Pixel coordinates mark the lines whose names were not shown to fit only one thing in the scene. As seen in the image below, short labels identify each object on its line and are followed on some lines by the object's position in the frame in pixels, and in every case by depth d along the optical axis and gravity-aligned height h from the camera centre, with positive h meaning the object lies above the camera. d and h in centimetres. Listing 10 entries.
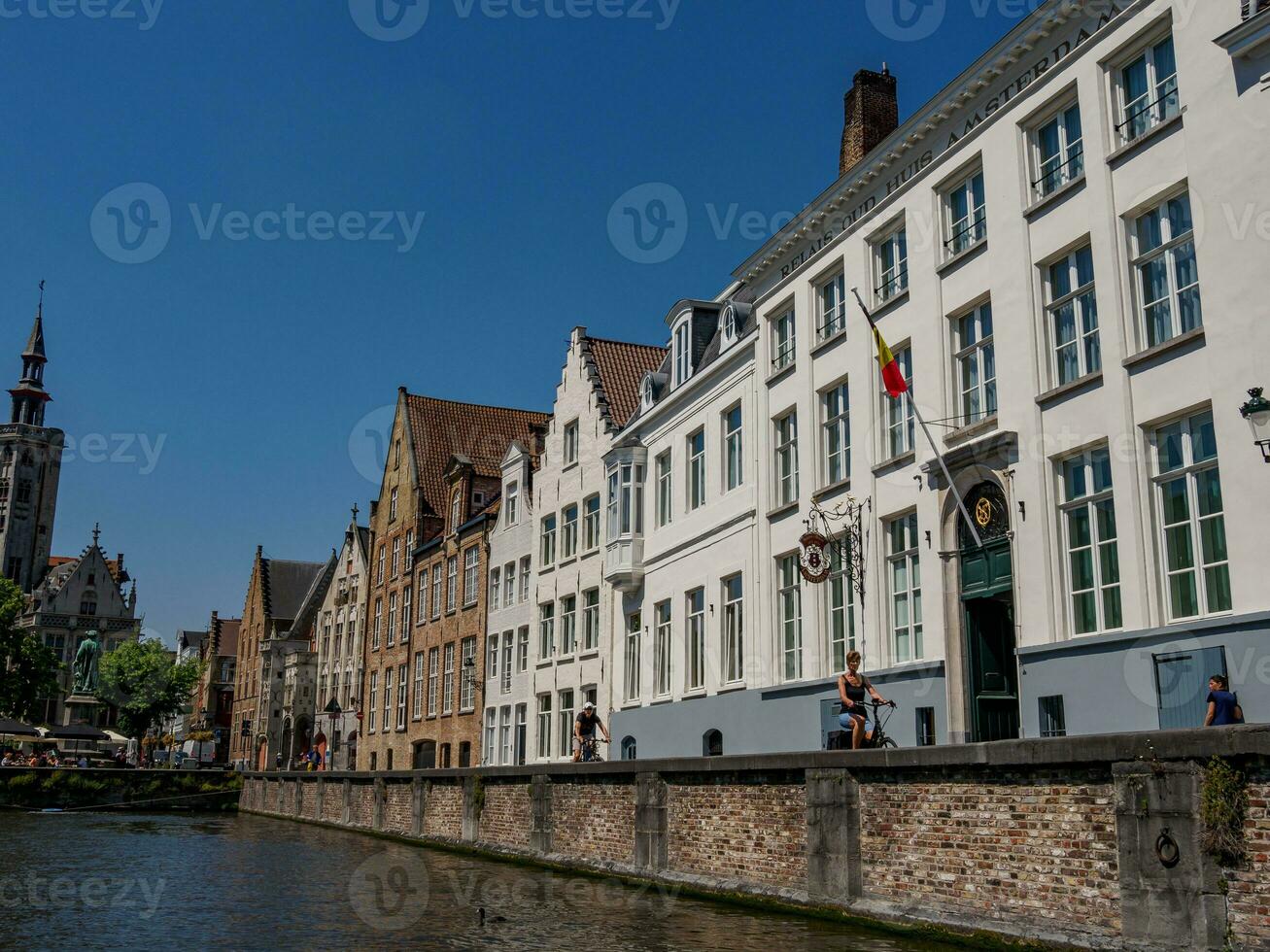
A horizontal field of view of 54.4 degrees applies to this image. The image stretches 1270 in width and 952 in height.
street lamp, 1320 +360
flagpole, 1842 +384
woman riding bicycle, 1570 +74
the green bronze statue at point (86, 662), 6669 +543
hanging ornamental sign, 2244 +356
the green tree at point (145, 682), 8975 +551
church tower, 12169 +2671
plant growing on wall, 934 -40
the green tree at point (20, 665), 7369 +565
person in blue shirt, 1292 +52
